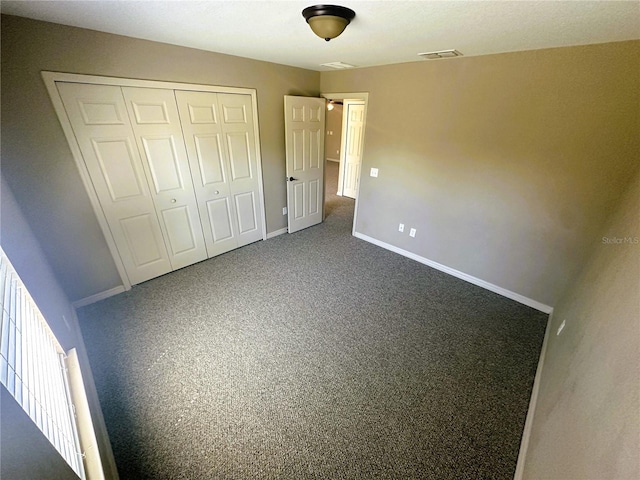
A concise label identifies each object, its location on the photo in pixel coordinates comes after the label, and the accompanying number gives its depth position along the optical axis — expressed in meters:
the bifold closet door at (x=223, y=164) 2.83
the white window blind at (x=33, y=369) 0.81
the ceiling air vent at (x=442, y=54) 2.35
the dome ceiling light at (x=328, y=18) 1.46
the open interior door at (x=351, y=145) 5.10
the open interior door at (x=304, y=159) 3.58
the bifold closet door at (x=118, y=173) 2.18
